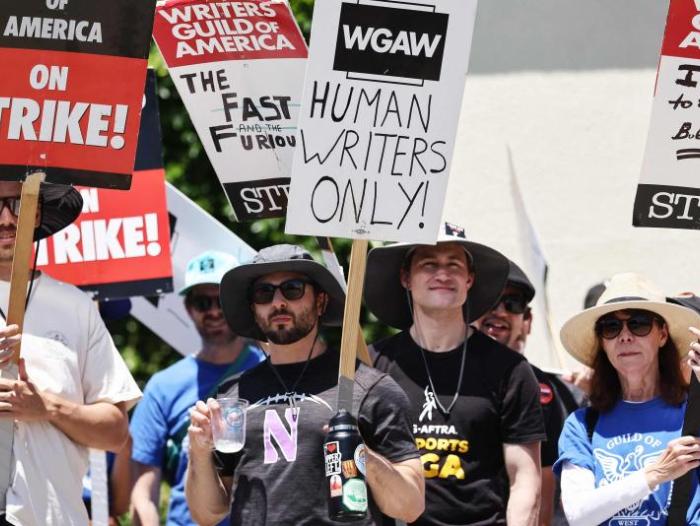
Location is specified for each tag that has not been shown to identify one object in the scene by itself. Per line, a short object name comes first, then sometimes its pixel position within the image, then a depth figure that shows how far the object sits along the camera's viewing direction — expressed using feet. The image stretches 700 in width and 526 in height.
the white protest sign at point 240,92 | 40.50
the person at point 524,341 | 42.55
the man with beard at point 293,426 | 33.73
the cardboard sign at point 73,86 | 36.50
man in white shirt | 34.88
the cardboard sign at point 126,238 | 48.24
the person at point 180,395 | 46.44
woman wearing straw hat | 34.99
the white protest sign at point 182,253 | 52.11
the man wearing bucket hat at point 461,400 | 37.65
